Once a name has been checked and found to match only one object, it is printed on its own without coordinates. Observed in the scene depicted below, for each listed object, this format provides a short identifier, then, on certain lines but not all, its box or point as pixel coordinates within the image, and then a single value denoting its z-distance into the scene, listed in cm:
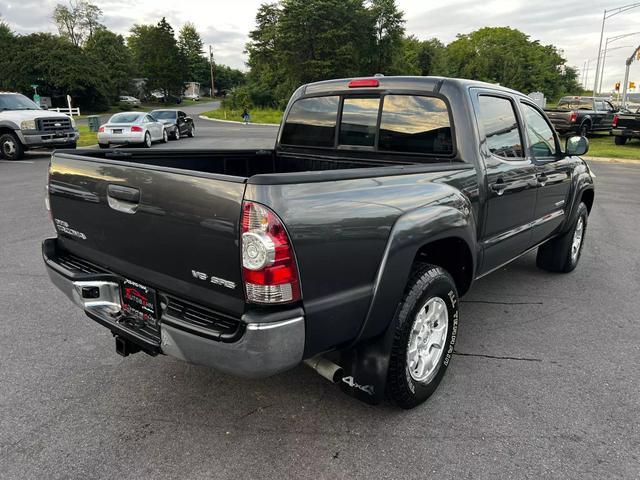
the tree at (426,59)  6769
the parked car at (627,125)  1805
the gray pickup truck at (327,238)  202
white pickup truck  1417
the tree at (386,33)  5588
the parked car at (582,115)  1973
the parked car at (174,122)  2295
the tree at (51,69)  4997
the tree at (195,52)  11350
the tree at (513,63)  7581
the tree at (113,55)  6638
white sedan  1806
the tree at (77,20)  7125
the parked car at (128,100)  6455
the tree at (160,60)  8081
